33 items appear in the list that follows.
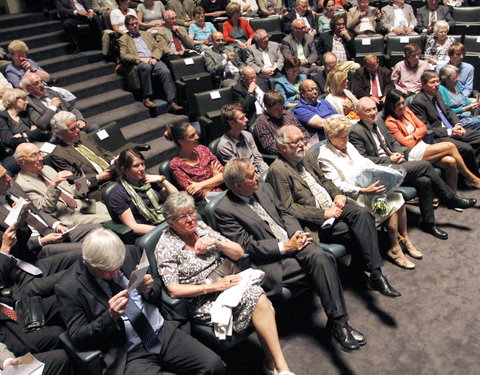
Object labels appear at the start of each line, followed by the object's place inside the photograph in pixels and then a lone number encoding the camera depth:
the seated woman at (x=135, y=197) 2.86
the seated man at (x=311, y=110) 4.11
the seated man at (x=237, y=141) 3.49
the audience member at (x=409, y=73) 4.96
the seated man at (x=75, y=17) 5.70
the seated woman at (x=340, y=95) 4.37
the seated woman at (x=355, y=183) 3.19
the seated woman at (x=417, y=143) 3.87
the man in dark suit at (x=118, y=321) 2.02
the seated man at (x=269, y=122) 3.78
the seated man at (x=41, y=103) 3.93
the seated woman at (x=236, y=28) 6.12
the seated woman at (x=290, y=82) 4.74
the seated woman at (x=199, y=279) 2.31
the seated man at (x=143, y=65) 5.05
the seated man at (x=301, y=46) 5.74
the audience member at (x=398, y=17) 6.67
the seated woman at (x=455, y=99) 4.46
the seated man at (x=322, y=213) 2.91
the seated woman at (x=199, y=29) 5.95
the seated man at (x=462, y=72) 4.82
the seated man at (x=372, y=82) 4.93
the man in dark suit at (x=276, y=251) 2.57
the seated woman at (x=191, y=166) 3.20
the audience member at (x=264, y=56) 5.46
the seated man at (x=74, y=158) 3.41
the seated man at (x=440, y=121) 4.12
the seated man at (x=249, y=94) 4.45
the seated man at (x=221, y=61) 5.31
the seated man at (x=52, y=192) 3.01
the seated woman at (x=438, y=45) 5.57
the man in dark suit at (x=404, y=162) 3.54
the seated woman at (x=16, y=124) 3.72
